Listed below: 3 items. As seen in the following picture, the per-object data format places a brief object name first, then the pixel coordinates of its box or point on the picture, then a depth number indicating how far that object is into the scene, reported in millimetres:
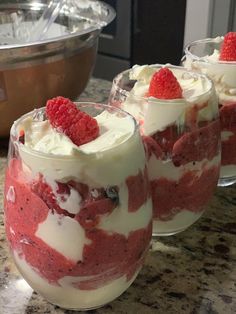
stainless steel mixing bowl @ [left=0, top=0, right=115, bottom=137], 779
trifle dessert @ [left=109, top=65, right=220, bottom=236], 577
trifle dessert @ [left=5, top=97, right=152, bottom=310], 466
